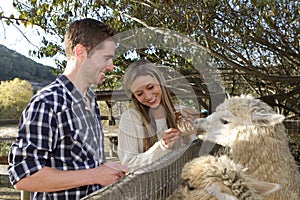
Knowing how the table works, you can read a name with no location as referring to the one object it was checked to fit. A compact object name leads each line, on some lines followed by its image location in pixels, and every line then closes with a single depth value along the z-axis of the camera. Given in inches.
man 54.9
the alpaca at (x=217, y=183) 77.5
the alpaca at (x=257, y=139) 114.7
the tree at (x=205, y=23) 199.9
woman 101.8
